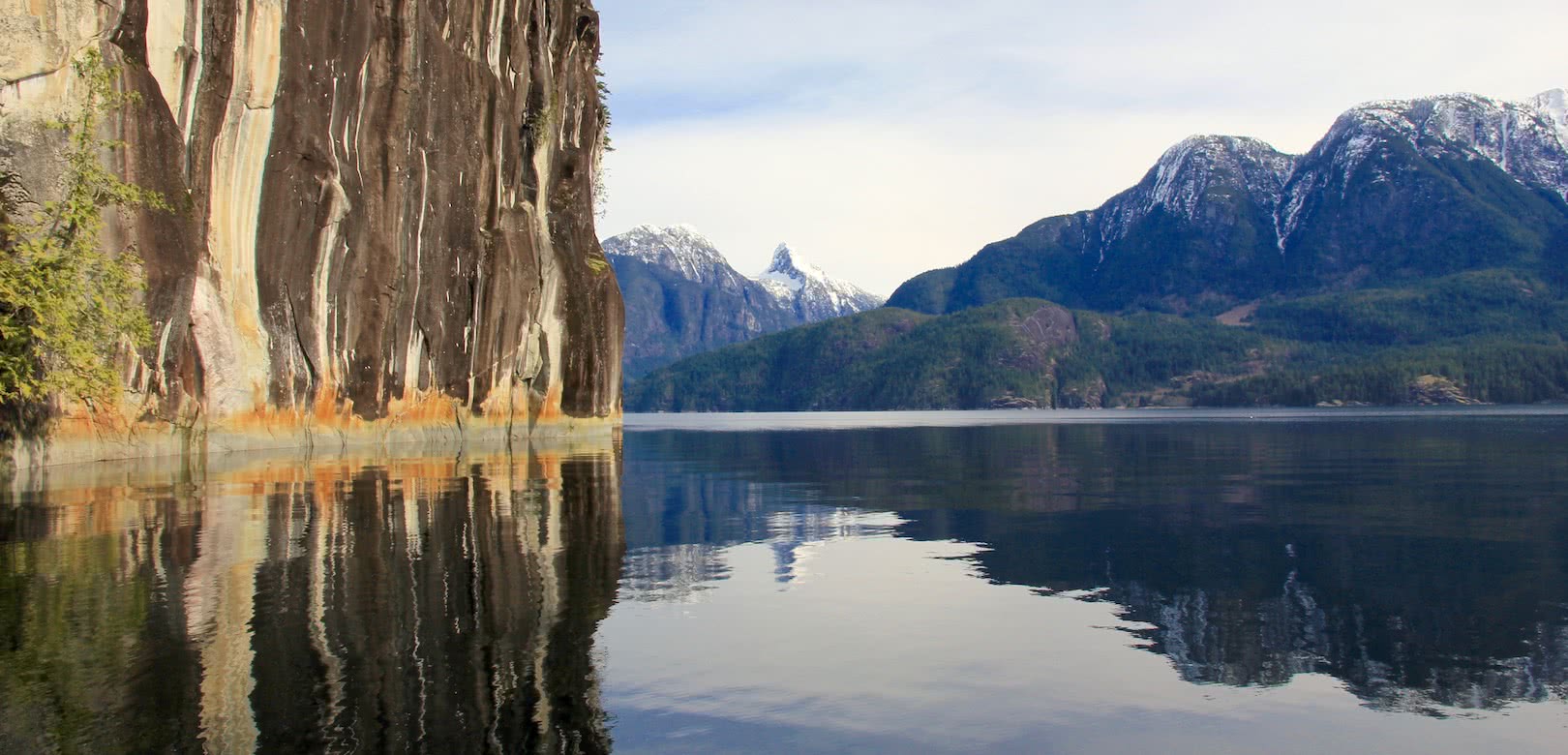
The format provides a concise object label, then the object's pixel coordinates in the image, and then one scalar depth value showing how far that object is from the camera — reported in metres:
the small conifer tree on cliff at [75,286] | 33.12
